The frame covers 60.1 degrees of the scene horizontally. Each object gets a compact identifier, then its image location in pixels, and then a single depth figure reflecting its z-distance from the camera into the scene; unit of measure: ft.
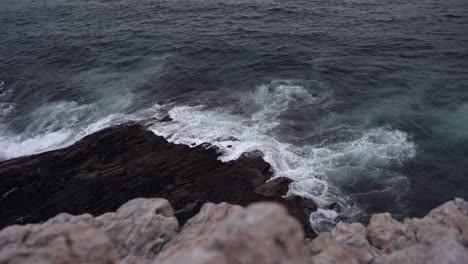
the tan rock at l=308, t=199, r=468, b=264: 46.62
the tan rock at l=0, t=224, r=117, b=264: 41.42
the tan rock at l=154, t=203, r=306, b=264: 30.76
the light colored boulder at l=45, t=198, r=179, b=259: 53.21
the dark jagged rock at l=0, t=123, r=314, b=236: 86.22
